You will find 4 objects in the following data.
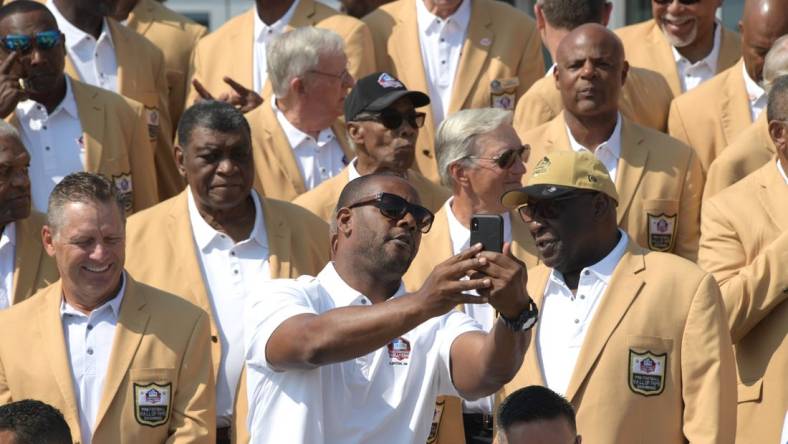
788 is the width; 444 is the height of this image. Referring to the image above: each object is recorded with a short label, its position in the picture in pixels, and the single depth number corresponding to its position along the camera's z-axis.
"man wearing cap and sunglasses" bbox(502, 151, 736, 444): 14.27
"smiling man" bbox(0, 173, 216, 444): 15.01
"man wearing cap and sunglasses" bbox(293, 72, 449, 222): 17.81
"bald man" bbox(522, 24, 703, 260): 17.55
